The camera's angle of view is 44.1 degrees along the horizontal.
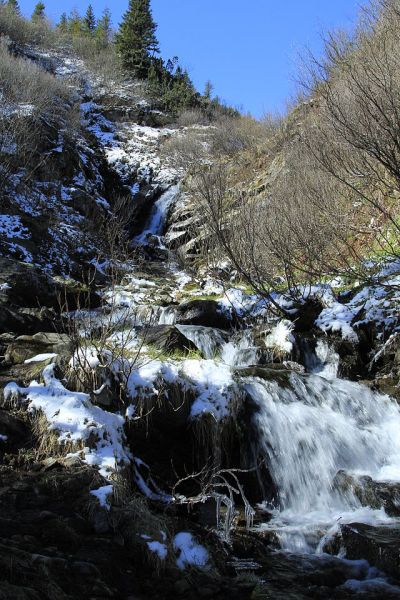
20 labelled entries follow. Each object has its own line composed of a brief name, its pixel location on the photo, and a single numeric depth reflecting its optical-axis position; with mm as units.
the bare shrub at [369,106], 6922
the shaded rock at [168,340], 8122
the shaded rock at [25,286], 11039
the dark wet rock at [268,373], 7270
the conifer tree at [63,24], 47044
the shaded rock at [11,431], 4824
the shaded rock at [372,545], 4258
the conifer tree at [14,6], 42481
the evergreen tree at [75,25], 48172
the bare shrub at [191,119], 33359
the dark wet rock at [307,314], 10594
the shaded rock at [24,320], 9008
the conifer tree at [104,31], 43719
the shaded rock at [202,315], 11891
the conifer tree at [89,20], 50094
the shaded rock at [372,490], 5410
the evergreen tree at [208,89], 40978
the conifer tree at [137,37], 37969
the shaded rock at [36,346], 6450
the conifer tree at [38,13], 46375
